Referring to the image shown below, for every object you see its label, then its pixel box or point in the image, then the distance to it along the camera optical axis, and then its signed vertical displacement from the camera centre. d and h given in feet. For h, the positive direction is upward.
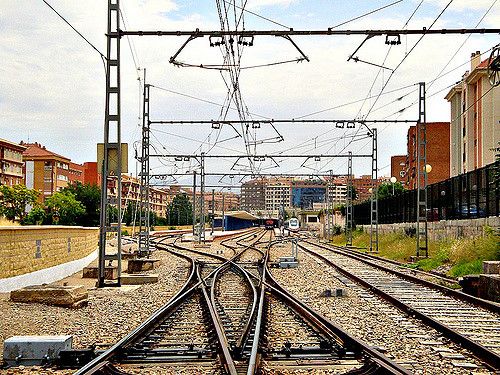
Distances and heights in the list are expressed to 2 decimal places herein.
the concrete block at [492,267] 62.90 -3.89
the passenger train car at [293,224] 382.42 -2.00
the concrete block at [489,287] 53.78 -4.94
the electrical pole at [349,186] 159.94 +7.64
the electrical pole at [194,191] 169.63 +6.51
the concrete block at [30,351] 29.32 -5.31
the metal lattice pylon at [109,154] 63.82 +5.76
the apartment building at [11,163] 367.66 +28.82
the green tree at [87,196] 277.44 +8.89
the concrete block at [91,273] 84.28 -6.15
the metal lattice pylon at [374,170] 134.10 +9.48
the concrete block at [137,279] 72.40 -5.95
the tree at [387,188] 346.19 +15.40
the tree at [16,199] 284.82 +7.53
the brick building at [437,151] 346.95 +33.25
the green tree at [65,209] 251.60 +3.53
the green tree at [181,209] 485.97 +6.96
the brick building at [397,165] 453.17 +34.71
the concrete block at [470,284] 58.18 -5.01
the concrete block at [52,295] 49.29 -5.22
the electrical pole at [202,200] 151.85 +4.46
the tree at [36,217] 250.49 +0.50
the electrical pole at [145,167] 103.12 +7.78
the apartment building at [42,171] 449.48 +29.04
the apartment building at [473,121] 229.45 +33.86
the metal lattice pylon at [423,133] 104.63 +12.79
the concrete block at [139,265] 92.48 -5.80
